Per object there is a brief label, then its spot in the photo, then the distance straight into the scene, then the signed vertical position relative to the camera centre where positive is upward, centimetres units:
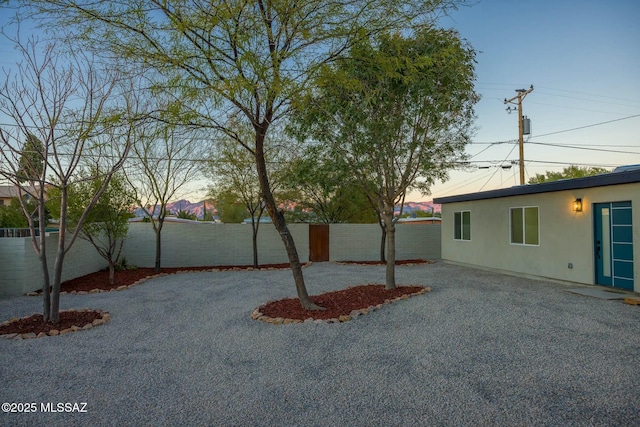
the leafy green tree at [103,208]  857 +38
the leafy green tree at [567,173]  3122 +392
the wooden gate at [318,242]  1434 -65
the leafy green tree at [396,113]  638 +193
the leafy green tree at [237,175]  1149 +144
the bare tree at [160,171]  1084 +147
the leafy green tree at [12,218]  1431 +25
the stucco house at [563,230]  729 -14
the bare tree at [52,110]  535 +161
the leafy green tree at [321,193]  738 +90
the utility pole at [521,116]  1574 +426
